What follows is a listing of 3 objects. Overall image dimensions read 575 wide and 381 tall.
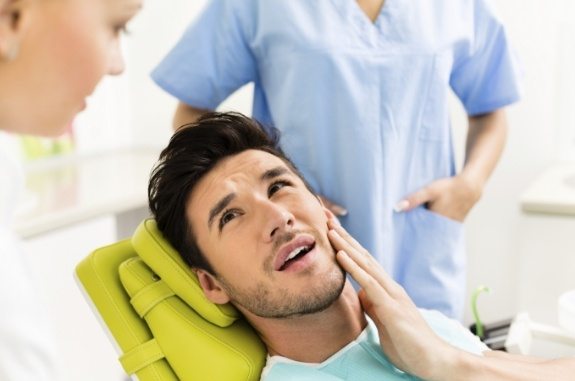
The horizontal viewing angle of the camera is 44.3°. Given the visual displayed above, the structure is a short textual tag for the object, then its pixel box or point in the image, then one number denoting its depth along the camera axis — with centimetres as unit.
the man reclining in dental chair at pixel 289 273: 118
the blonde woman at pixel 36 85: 62
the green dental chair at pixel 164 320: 125
